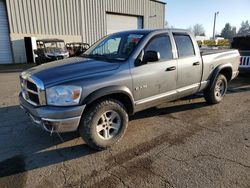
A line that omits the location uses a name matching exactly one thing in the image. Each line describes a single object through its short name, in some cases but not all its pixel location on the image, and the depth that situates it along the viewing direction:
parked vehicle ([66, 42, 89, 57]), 18.29
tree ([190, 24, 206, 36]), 123.23
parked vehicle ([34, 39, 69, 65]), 14.66
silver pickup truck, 3.12
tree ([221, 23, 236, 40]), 107.72
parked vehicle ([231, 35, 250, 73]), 8.68
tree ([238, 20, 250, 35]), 122.68
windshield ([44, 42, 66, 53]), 15.14
